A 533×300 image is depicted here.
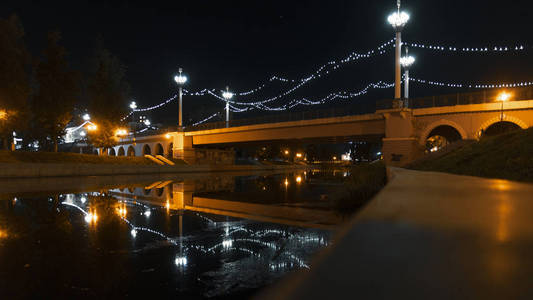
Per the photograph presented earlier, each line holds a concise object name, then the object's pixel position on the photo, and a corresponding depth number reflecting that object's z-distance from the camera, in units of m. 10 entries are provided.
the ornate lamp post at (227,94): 50.66
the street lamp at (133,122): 77.91
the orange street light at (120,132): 43.36
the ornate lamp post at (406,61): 34.50
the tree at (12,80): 30.31
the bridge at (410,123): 25.14
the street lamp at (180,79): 47.94
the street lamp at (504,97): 24.85
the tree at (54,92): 34.22
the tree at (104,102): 41.53
